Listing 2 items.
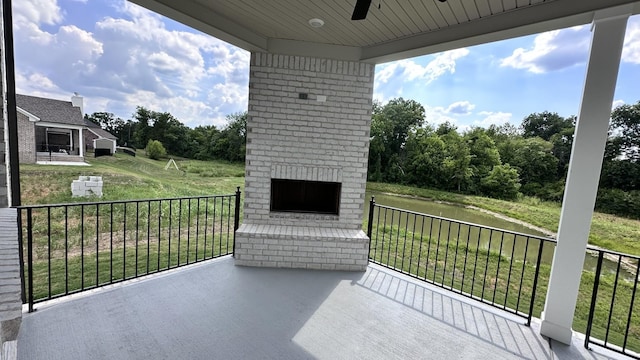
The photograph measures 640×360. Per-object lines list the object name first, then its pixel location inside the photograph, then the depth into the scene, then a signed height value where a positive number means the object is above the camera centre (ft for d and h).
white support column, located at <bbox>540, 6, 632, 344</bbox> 6.27 +0.20
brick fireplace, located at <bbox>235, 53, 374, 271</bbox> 10.33 +0.07
